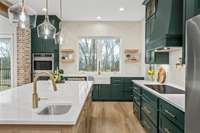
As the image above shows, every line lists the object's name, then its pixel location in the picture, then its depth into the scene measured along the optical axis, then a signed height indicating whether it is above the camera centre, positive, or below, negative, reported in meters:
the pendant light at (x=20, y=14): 1.73 +0.68
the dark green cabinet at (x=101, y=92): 4.66 -0.91
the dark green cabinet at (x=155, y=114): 1.54 -0.72
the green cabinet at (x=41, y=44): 4.53 +0.75
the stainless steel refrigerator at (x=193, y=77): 0.94 -0.08
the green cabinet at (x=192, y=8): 1.42 +0.65
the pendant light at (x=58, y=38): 3.02 +0.64
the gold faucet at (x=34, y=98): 1.32 -0.32
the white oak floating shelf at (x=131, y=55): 4.92 +0.41
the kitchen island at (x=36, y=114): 1.06 -0.43
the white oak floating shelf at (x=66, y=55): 4.90 +0.39
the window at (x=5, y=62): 3.95 +0.12
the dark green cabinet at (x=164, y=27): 2.05 +0.66
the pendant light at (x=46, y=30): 2.38 +0.66
